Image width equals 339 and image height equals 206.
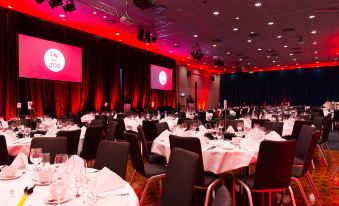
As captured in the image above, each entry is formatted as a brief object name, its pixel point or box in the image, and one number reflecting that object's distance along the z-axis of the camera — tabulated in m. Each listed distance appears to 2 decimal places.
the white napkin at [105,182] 1.69
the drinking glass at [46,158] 2.09
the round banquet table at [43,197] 1.53
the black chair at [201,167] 2.97
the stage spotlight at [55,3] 6.41
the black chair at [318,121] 6.77
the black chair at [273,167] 2.78
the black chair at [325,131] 5.67
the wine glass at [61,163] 1.89
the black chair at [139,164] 3.32
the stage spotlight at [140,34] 9.29
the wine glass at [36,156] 2.09
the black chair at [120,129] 6.47
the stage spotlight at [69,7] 6.91
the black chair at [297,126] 5.60
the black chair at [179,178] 1.90
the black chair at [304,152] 3.26
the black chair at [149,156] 4.08
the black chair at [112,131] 5.33
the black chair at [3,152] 3.36
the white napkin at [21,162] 2.16
